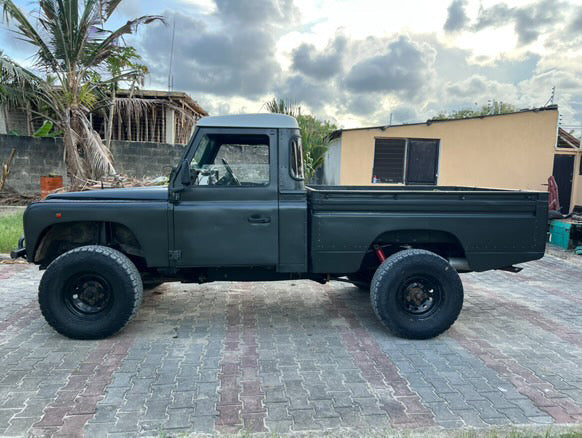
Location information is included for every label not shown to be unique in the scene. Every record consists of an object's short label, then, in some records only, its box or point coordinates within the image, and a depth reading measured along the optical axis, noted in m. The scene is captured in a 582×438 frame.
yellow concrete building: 11.12
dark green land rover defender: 4.02
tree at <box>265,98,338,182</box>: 11.18
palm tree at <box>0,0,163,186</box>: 9.70
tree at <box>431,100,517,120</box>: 28.73
